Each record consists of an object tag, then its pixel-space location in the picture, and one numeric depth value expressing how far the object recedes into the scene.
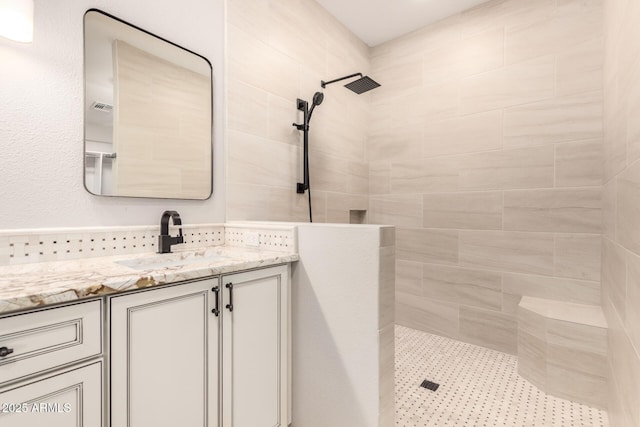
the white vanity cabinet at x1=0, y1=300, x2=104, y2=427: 0.75
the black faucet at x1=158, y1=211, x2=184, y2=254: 1.49
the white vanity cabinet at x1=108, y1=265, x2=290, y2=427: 0.97
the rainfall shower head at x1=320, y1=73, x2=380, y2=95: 2.15
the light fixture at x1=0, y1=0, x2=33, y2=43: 1.09
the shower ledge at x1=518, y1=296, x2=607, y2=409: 1.69
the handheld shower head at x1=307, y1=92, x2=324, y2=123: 2.21
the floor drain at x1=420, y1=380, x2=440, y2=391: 1.86
